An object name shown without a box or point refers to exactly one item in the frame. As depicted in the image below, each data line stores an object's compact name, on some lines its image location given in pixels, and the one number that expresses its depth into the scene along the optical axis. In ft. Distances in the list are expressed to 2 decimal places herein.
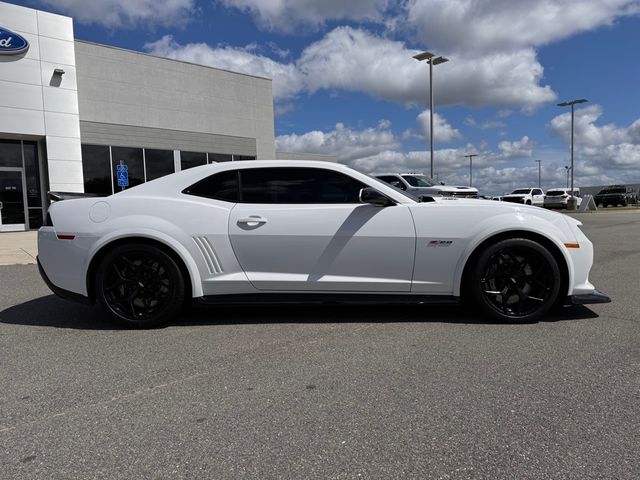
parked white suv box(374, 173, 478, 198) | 52.60
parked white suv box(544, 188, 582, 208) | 117.80
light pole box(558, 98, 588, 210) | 118.21
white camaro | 14.17
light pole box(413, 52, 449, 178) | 71.00
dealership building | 55.11
